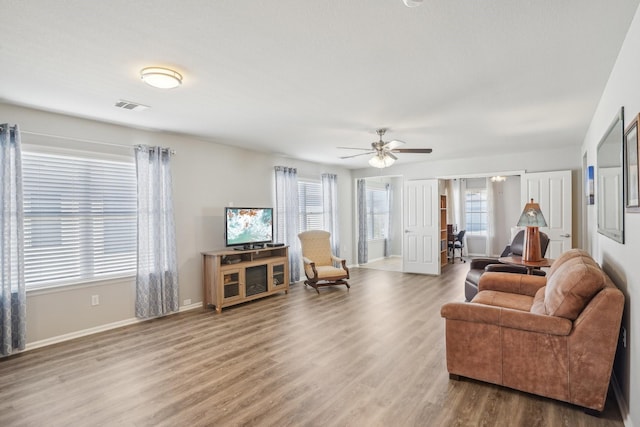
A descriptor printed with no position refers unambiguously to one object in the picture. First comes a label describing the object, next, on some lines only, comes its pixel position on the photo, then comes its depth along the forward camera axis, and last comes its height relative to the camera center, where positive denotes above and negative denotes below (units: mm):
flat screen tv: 5215 -218
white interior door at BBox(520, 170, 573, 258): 5738 +107
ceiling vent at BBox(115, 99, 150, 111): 3432 +1135
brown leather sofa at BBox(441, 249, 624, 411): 2188 -924
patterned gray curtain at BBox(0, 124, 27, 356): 3316 -306
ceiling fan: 4371 +743
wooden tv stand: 4832 -964
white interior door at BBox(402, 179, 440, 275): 7168 -376
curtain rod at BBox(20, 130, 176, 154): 3641 +884
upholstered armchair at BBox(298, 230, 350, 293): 5945 -930
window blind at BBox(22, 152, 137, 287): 3635 -33
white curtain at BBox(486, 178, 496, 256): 9578 -291
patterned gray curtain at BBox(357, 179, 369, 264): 8453 -302
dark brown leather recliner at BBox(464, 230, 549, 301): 4277 -772
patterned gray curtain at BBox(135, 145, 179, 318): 4371 -302
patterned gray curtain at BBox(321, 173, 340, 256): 7477 +95
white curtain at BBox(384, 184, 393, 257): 9883 -471
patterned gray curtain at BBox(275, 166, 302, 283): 6348 -39
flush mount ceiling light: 2611 +1075
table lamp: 3826 -262
